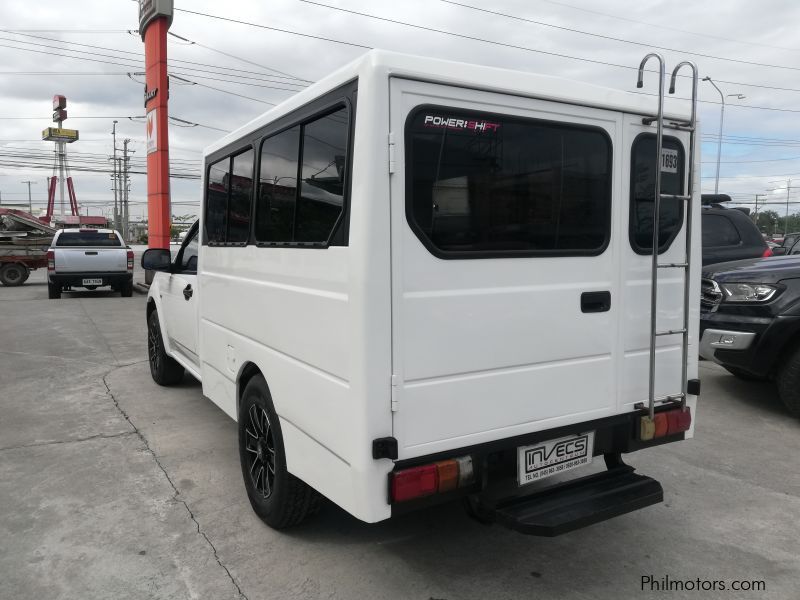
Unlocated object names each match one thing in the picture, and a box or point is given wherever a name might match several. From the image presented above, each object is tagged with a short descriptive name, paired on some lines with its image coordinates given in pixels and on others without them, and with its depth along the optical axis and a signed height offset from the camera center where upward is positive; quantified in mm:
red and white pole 16156 +3848
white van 2449 -167
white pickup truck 15367 -217
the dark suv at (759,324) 5180 -564
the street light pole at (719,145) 34859 +6456
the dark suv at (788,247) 11414 +227
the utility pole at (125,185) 63688 +7340
